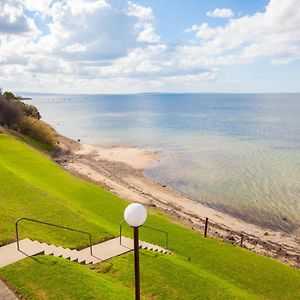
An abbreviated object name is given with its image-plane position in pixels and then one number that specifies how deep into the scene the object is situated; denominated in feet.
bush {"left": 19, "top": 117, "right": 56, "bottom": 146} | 205.77
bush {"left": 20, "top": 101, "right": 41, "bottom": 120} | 240.28
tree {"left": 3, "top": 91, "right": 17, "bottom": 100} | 258.78
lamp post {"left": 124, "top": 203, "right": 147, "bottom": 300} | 25.94
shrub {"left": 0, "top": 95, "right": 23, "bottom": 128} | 200.34
